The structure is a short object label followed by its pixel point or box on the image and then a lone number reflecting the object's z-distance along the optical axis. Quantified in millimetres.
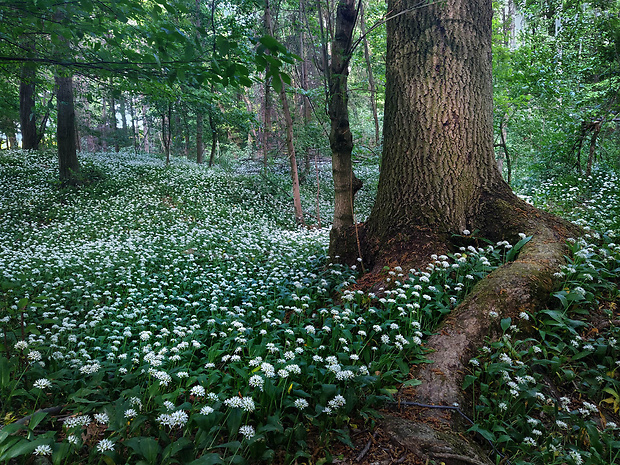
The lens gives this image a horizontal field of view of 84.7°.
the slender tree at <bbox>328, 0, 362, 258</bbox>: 4812
